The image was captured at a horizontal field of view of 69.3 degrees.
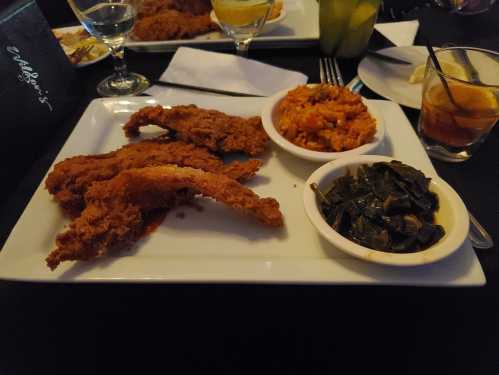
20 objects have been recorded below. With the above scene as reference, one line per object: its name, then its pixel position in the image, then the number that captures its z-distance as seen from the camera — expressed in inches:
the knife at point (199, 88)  18.5
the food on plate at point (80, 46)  21.3
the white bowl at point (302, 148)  13.0
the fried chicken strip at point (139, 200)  10.7
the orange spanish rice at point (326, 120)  13.4
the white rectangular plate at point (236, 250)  9.7
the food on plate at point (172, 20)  23.0
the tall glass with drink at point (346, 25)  19.7
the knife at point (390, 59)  19.9
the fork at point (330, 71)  19.0
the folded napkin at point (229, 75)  18.8
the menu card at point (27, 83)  14.5
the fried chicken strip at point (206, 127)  14.0
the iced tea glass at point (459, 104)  13.6
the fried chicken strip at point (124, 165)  11.9
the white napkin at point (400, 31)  23.3
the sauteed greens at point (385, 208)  9.9
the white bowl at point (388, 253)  9.3
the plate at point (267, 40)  22.5
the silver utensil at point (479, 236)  11.2
